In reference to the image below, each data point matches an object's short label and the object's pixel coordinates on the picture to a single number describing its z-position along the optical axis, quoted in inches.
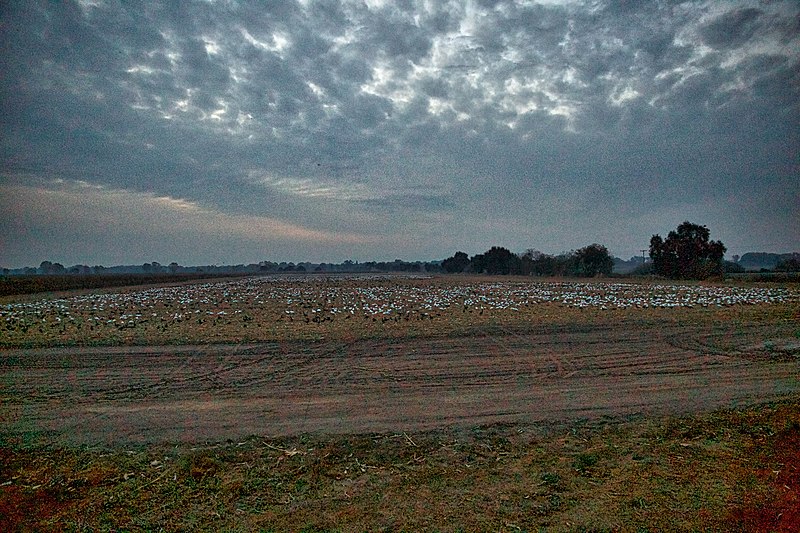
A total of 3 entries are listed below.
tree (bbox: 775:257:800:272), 2212.1
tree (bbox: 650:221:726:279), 2183.8
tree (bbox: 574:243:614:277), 2815.0
